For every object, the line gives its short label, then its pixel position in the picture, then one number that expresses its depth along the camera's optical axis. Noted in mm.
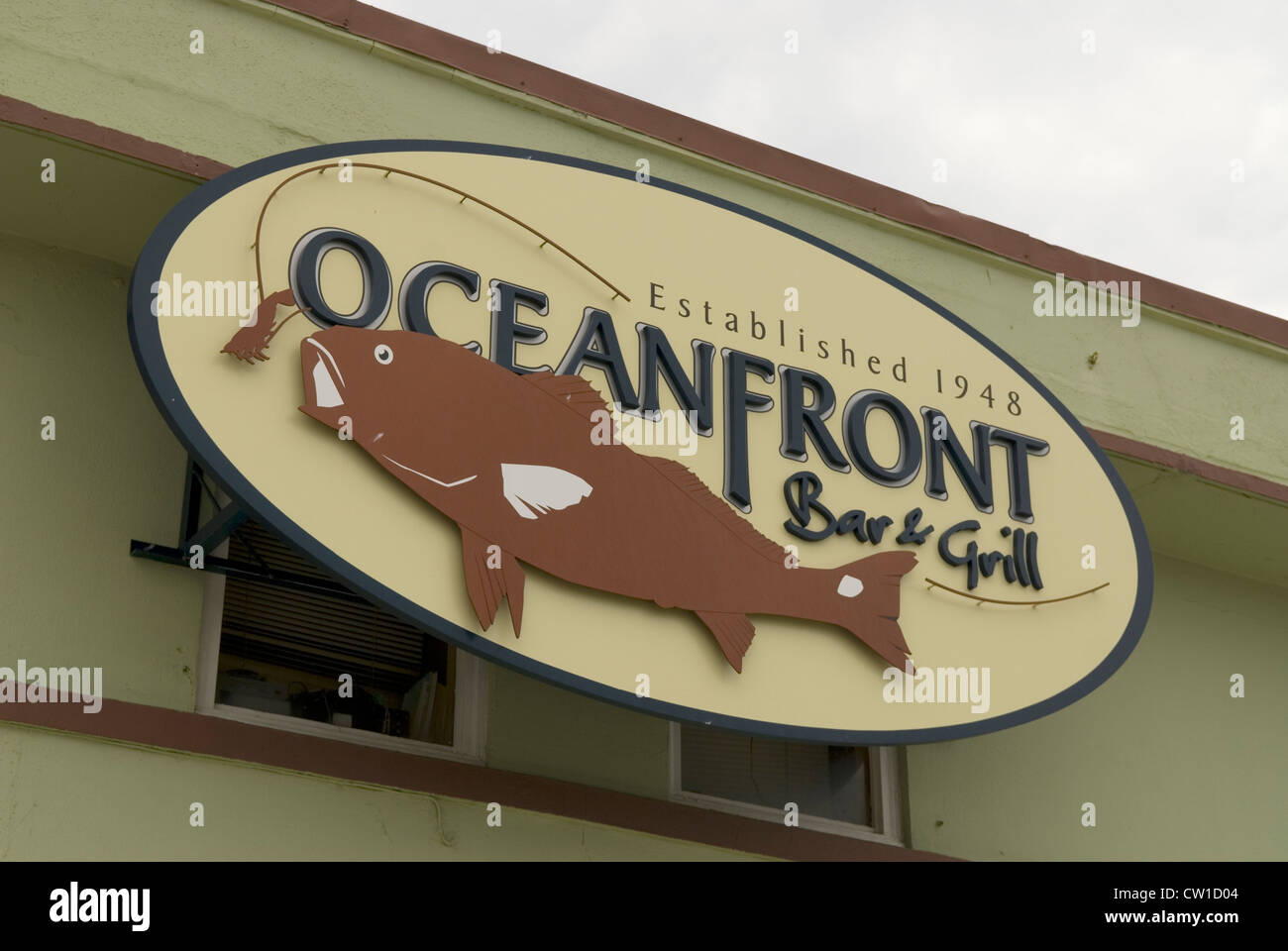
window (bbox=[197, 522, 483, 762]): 6660
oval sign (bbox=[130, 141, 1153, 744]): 5895
